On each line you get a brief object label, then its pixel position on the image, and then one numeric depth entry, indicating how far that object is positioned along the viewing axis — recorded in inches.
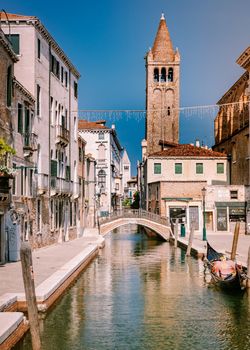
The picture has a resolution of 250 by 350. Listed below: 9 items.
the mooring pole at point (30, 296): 446.9
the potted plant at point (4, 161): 772.0
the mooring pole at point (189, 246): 1254.6
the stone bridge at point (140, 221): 1862.7
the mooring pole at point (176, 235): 1570.1
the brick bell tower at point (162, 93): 3191.4
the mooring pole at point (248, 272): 769.6
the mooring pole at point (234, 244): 911.8
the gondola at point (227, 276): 747.4
